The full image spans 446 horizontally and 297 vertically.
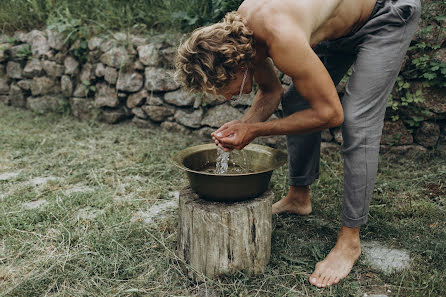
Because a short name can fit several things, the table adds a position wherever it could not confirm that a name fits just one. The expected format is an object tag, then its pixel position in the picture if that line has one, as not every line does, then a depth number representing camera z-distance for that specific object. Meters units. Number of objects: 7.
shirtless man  1.82
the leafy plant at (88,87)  4.93
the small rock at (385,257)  2.20
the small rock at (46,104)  5.21
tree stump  2.05
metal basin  1.99
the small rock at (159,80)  4.48
